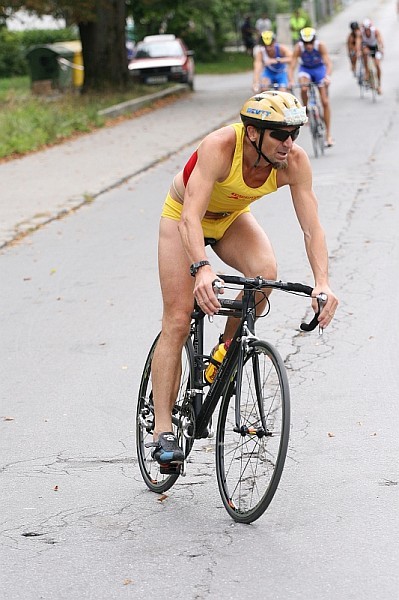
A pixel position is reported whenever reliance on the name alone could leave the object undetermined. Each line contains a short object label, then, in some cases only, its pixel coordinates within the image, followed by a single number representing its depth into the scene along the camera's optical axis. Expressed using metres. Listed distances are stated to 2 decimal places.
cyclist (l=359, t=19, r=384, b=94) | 27.44
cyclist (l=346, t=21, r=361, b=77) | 28.33
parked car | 36.62
